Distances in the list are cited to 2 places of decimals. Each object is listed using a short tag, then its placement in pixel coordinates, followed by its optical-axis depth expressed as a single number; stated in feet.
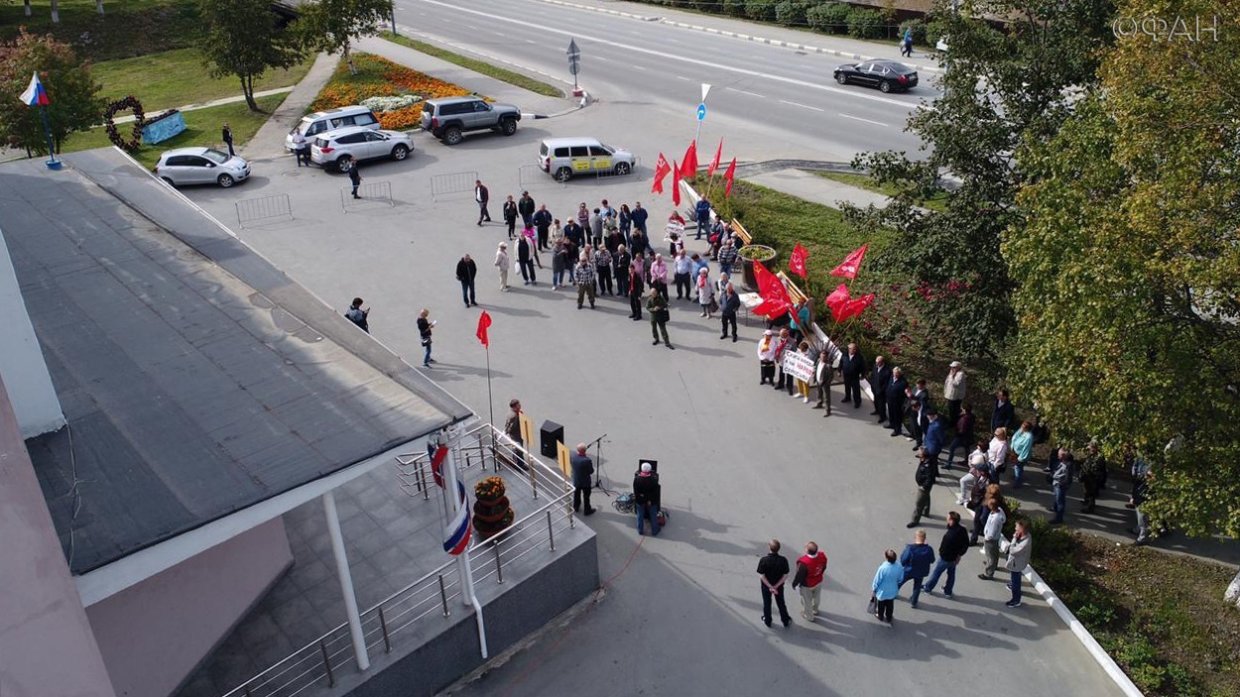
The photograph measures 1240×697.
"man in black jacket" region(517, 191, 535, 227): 85.15
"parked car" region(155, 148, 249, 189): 98.63
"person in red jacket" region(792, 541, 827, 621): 42.27
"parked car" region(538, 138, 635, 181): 99.81
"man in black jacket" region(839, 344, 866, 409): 59.16
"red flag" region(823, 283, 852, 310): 62.03
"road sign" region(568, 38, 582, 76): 120.88
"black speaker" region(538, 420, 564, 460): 54.39
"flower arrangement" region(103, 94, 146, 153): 116.16
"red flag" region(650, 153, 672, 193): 91.40
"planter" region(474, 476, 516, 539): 44.19
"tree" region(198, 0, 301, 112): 122.72
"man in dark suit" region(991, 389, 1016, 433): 53.83
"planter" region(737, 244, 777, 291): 75.77
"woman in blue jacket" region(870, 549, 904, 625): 42.29
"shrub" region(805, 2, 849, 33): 167.84
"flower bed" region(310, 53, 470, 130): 123.34
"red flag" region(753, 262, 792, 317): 66.08
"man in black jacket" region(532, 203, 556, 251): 81.71
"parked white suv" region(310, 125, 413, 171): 103.14
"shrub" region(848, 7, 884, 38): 161.58
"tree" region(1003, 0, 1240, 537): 36.09
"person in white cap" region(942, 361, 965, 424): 55.98
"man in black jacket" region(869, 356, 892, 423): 57.98
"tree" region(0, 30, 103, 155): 101.55
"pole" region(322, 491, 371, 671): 35.09
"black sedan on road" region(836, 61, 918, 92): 129.49
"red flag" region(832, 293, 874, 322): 61.82
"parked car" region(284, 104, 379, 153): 109.19
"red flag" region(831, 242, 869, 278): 63.57
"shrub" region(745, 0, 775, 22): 182.39
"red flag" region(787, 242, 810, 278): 67.72
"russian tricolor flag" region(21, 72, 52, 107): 71.20
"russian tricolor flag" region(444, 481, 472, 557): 38.11
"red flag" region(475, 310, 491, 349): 55.62
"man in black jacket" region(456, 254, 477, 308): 72.49
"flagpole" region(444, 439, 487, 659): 38.55
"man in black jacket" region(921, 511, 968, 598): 43.75
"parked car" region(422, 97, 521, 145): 113.70
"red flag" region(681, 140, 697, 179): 90.27
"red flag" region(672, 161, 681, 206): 88.28
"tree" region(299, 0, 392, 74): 133.08
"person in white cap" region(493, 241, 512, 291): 75.15
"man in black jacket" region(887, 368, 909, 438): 56.13
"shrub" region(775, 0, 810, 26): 176.04
